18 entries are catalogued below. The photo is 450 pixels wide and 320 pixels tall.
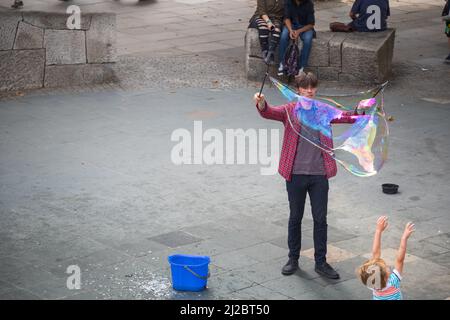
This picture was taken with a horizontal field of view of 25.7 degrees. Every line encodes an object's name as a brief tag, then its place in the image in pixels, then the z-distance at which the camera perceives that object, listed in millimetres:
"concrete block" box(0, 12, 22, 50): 12898
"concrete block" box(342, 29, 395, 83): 13453
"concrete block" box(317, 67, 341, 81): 13727
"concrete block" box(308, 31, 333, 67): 13656
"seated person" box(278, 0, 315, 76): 13383
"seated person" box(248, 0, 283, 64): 13500
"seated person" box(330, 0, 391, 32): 14117
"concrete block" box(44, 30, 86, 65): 13250
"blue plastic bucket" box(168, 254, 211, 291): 7105
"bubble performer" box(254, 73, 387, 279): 7418
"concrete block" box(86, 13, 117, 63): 13500
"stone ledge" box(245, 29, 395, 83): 13500
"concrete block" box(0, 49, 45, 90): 13016
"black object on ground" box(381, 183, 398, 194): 9461
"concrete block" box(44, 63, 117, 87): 13367
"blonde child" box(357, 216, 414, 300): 6191
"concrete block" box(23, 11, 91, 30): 13094
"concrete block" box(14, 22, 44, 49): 13008
